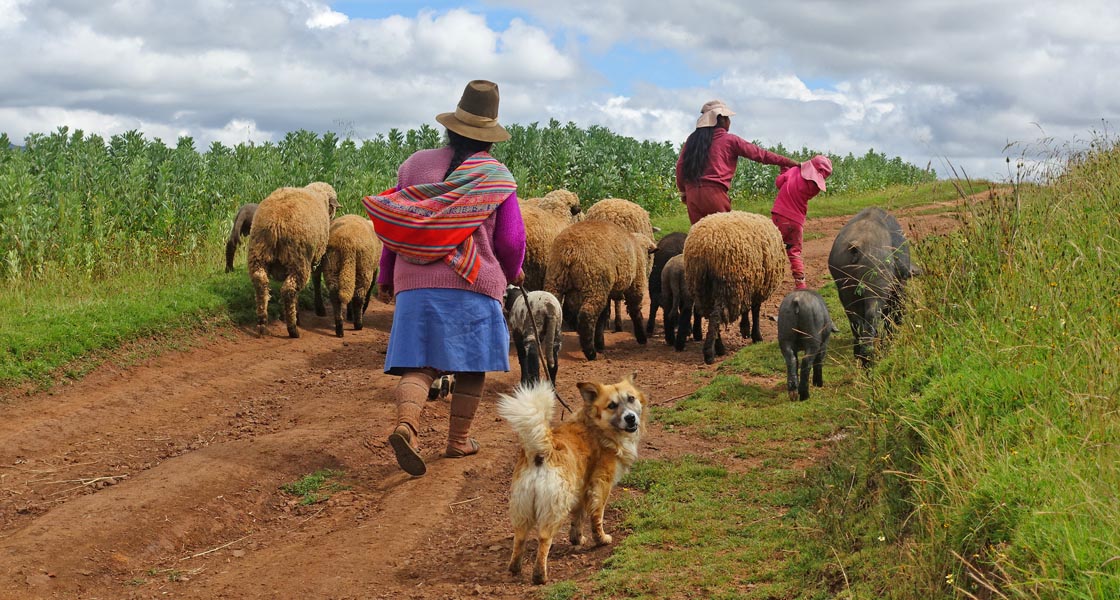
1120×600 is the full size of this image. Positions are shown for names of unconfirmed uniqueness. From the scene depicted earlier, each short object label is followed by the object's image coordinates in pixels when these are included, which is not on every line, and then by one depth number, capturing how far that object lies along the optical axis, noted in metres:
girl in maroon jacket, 12.73
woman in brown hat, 6.85
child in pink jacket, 12.24
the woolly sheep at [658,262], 13.23
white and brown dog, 5.17
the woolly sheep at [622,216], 13.38
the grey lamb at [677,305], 11.76
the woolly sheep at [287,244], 11.99
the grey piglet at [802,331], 8.36
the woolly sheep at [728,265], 10.84
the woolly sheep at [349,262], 12.48
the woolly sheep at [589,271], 11.11
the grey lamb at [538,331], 9.32
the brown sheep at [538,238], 12.01
